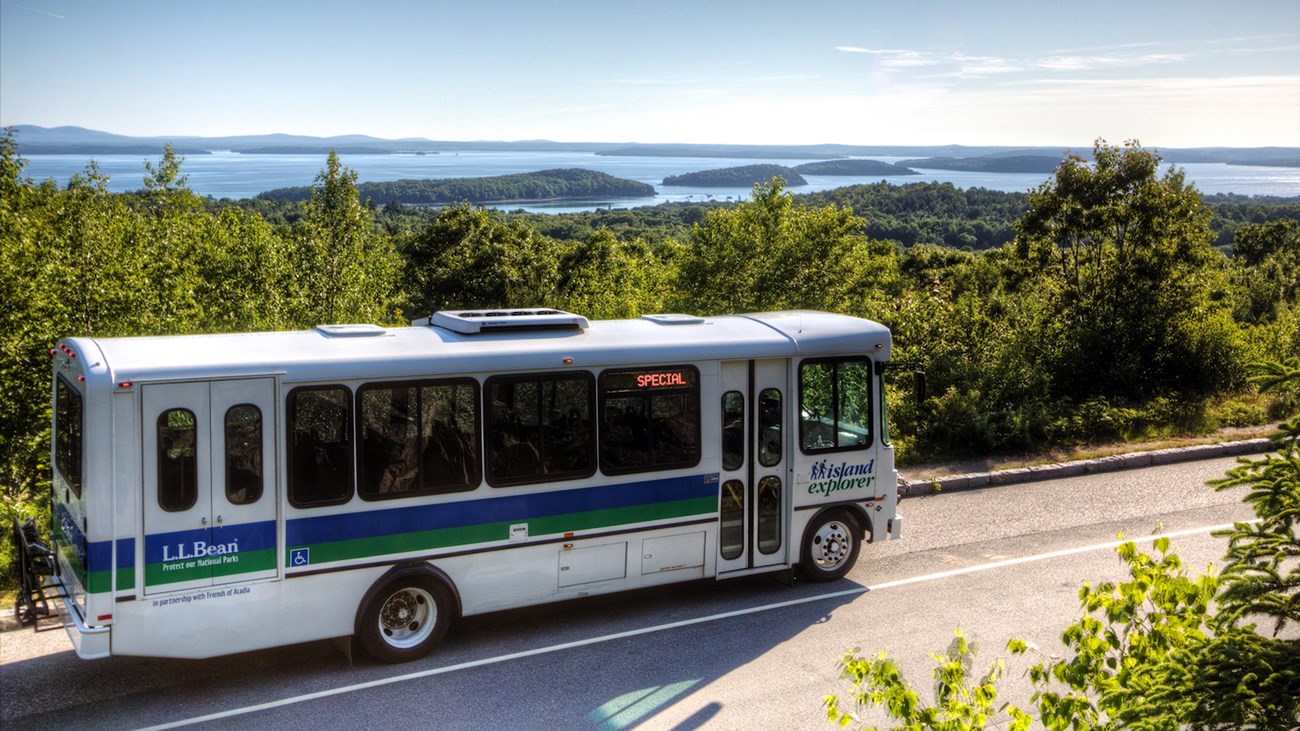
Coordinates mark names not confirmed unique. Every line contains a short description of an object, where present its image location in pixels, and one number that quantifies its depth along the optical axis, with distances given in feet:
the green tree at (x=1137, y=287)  73.05
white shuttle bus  28.19
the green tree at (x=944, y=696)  13.57
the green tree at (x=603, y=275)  139.83
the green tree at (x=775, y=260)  85.10
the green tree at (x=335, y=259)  69.46
